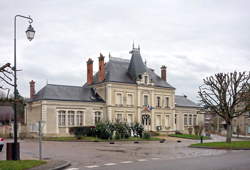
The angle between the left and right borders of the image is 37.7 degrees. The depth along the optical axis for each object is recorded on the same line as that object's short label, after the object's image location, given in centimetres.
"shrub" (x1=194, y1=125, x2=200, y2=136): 5367
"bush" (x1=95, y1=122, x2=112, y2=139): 3978
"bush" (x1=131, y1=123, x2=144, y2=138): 4384
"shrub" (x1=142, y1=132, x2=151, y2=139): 4261
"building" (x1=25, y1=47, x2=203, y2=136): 4534
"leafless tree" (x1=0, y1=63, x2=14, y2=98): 1245
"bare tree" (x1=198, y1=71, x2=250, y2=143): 2931
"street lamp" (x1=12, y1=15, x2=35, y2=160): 1416
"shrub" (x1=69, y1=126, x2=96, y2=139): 4218
